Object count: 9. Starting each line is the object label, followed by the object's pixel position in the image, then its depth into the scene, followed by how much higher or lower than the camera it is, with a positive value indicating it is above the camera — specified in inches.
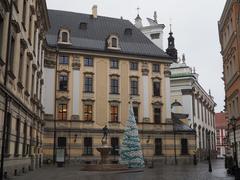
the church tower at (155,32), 2671.0 +783.1
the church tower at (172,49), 2364.7 +586.1
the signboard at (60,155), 1520.7 -49.2
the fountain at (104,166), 1205.7 -73.7
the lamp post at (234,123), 883.9 +47.4
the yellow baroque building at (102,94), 1776.6 +240.7
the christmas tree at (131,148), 1479.1 -19.6
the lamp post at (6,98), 668.7 +83.7
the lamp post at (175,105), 2466.7 +247.2
